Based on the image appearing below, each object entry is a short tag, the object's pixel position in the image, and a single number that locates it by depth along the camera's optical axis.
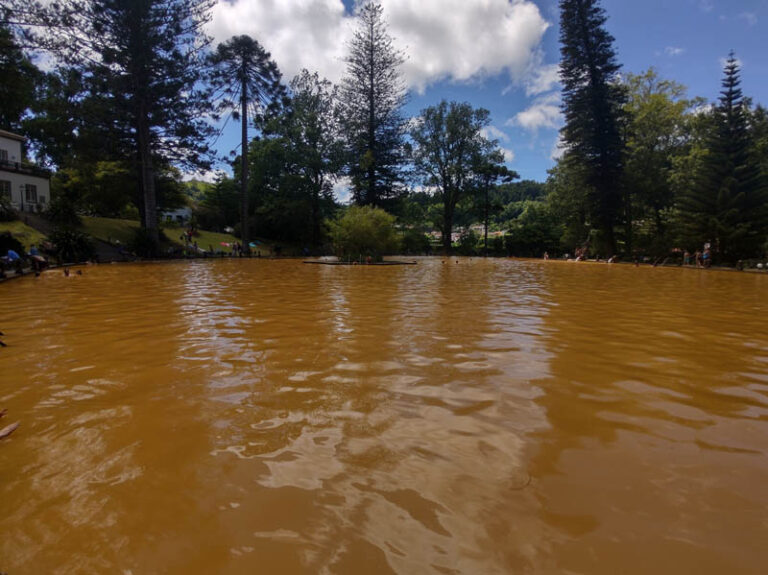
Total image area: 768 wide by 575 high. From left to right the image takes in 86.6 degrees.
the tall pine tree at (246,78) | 34.44
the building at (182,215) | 56.89
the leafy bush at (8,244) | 19.02
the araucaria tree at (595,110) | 33.00
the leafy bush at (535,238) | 48.62
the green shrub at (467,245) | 51.97
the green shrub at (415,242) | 48.00
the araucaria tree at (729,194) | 23.88
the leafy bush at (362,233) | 25.08
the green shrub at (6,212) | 27.08
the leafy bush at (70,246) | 21.45
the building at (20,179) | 33.28
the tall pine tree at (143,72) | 25.12
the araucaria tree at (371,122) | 41.06
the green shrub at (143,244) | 27.47
